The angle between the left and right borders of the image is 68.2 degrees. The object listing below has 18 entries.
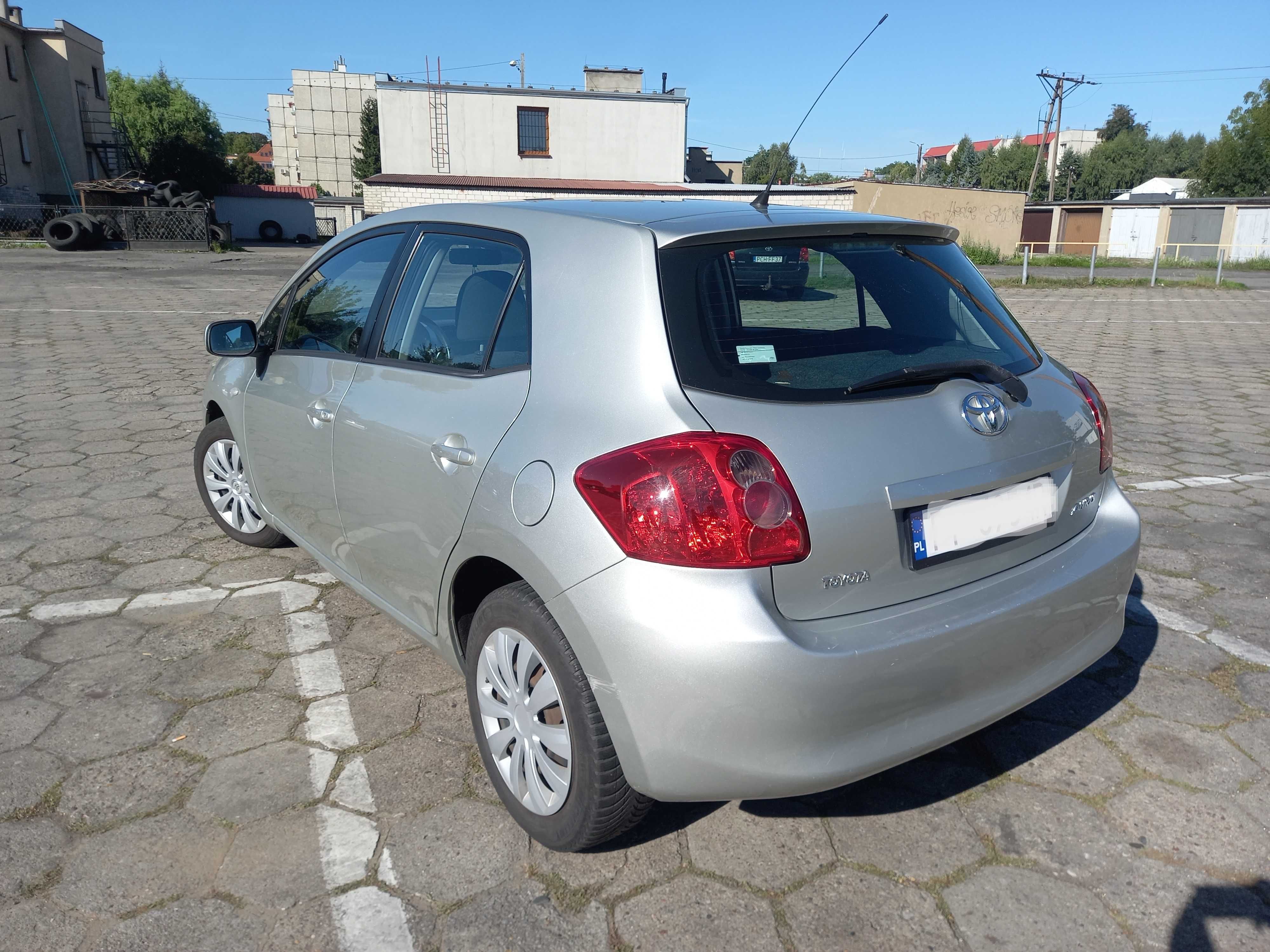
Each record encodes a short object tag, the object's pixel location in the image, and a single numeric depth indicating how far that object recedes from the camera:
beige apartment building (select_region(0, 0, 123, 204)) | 42.69
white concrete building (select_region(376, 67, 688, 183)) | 39.91
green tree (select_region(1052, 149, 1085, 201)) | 92.38
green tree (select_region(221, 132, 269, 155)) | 126.88
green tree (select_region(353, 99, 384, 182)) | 75.62
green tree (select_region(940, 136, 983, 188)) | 109.62
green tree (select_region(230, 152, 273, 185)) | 80.94
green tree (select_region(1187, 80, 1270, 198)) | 64.06
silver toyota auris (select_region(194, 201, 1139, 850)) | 1.91
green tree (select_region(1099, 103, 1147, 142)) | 135.50
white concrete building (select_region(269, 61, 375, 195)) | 79.94
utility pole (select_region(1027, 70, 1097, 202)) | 56.59
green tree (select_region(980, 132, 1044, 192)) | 95.31
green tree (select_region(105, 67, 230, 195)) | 58.41
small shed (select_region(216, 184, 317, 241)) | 54.53
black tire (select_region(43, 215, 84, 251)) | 29.55
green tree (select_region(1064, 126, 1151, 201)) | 89.75
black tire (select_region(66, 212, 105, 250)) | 30.22
